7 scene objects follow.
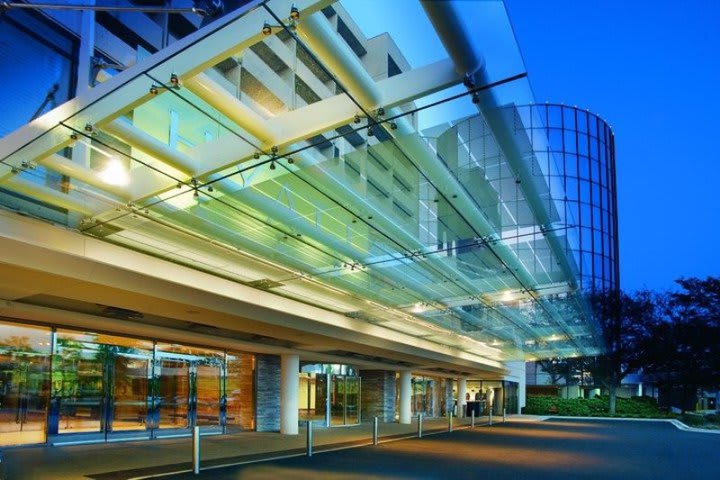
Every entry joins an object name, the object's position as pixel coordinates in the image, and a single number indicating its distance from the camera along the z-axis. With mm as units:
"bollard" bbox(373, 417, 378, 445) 19480
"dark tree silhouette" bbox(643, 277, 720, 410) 45812
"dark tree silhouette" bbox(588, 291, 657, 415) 47344
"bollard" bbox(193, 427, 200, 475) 12453
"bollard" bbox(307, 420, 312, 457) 15820
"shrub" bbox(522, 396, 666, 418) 45625
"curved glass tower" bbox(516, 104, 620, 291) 57406
